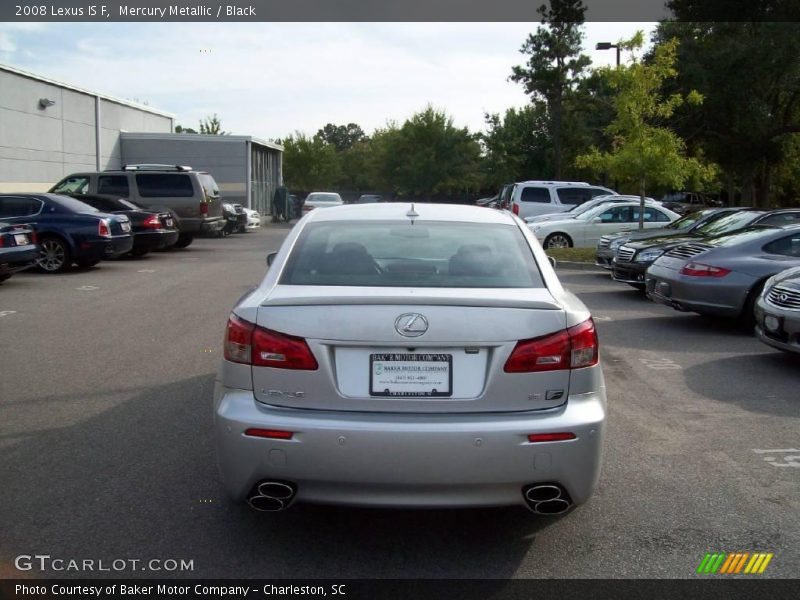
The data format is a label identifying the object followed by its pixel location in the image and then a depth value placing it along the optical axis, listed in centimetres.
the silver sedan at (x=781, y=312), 855
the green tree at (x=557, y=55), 5041
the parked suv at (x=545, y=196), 2830
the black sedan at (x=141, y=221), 2116
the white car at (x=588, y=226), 2277
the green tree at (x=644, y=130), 2252
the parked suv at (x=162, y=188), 2416
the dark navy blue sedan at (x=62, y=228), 1758
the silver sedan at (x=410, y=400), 386
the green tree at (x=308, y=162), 7762
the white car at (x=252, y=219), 3672
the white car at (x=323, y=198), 4028
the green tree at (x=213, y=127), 7731
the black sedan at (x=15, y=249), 1454
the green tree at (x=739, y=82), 3309
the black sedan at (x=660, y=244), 1455
